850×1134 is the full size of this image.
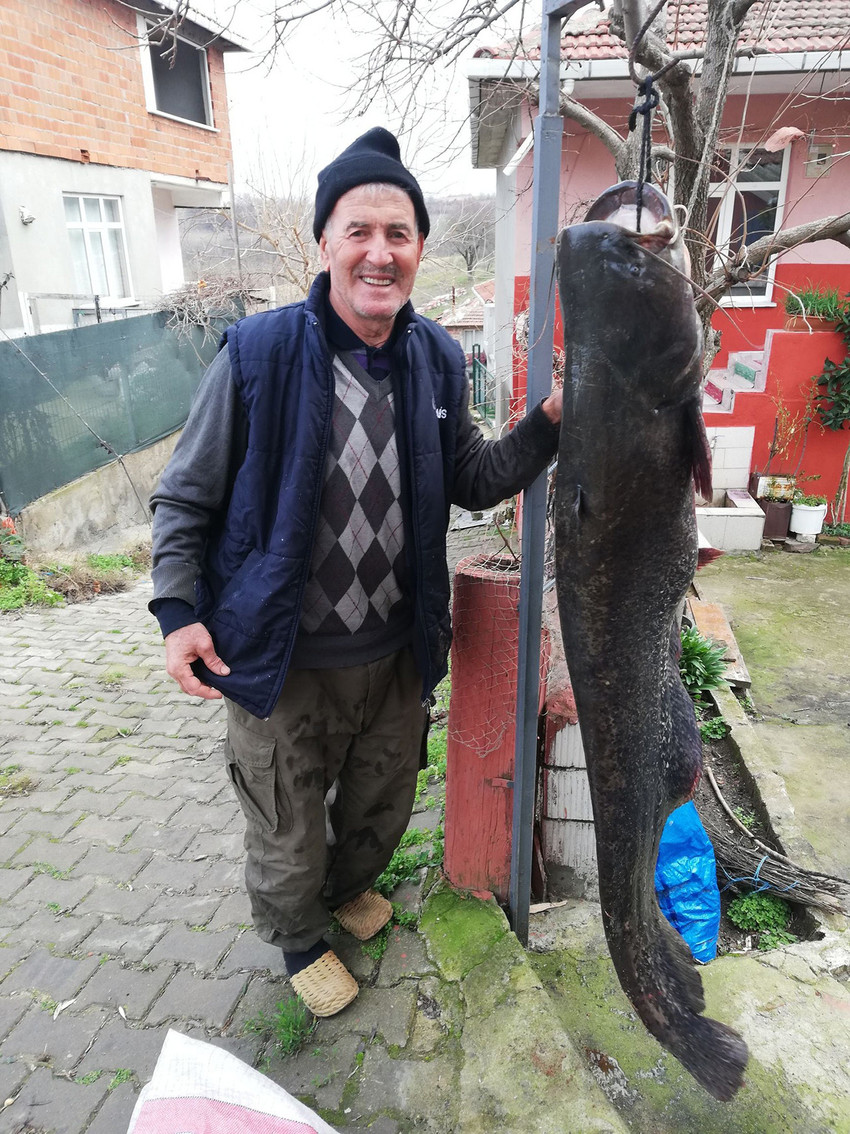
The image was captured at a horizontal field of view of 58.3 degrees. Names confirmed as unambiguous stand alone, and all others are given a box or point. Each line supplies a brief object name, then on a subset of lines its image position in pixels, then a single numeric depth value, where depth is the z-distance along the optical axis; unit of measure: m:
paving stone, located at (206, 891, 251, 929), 3.04
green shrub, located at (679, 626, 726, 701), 5.28
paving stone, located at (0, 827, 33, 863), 3.49
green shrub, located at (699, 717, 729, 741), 4.87
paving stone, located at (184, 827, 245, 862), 3.51
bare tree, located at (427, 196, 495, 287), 10.80
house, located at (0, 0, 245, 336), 10.80
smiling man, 2.07
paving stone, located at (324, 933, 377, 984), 2.64
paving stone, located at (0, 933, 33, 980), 2.81
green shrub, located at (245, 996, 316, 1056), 2.37
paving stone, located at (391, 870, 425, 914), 2.92
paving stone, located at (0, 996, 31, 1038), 2.55
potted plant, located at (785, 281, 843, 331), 8.73
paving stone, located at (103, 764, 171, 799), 4.05
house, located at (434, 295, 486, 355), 17.05
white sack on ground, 1.60
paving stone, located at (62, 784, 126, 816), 3.85
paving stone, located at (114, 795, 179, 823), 3.83
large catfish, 1.36
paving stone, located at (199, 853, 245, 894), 3.28
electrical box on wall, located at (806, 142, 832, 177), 8.93
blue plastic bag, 3.00
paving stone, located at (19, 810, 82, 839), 3.66
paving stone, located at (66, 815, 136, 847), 3.61
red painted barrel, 2.59
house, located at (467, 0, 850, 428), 7.57
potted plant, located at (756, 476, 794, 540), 8.89
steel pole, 1.89
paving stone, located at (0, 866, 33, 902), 3.23
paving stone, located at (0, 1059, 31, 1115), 2.32
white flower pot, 8.79
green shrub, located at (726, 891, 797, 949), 3.40
